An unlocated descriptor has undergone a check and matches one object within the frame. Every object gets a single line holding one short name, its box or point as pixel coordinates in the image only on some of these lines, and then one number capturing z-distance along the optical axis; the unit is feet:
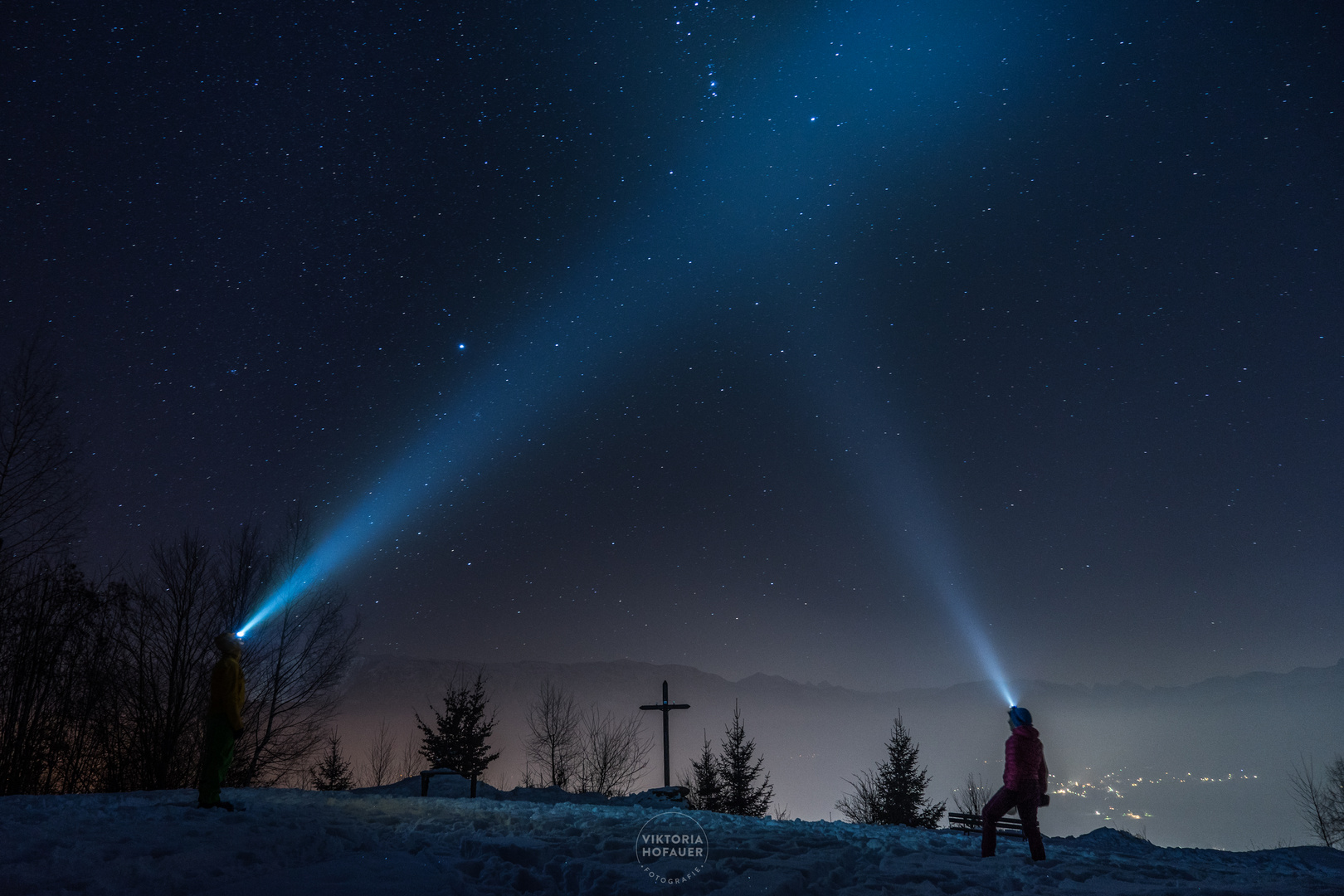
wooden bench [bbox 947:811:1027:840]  63.98
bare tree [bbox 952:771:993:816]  130.69
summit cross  65.10
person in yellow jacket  27.81
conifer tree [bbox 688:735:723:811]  111.65
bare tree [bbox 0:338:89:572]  46.37
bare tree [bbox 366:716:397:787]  148.66
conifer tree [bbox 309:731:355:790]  124.16
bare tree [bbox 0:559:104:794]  59.31
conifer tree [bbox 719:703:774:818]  109.29
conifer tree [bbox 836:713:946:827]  103.30
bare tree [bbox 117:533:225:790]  73.72
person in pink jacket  26.40
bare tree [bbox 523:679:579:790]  153.38
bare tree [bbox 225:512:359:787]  80.12
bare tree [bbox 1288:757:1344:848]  135.64
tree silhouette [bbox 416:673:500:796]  120.57
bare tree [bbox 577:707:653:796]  149.28
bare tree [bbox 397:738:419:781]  164.59
